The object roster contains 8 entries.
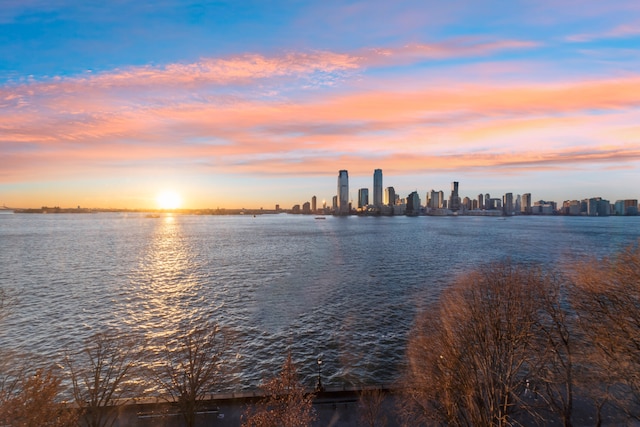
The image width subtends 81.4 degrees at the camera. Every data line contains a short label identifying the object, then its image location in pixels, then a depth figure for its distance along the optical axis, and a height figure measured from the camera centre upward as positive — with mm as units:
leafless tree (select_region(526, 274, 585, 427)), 22781 -11599
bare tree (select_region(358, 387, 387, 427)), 24702 -13642
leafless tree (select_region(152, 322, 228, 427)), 24219 -14710
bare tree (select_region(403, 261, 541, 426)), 21656 -9588
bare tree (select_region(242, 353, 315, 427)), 20328 -11529
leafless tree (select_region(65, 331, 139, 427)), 23688 -14859
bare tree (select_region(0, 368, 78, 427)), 15203 -8478
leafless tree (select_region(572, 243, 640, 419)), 20953 -7063
